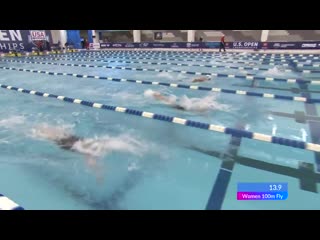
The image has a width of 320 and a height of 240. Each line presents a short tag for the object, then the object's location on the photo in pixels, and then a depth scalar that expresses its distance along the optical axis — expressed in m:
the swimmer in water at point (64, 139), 2.82
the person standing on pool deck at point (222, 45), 14.74
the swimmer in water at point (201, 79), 7.05
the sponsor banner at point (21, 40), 15.13
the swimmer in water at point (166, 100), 4.85
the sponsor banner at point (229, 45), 14.10
